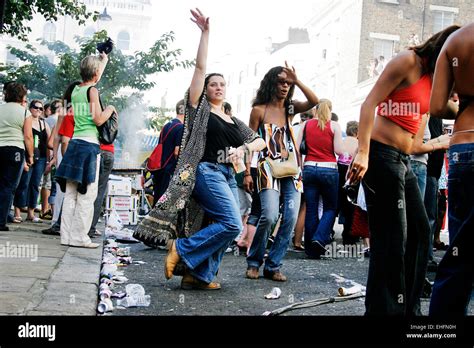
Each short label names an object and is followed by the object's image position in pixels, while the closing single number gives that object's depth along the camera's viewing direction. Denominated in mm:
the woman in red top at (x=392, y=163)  3602
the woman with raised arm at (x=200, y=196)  5031
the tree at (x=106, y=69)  6395
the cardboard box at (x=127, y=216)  10977
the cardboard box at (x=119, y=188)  10766
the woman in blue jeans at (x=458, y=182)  3045
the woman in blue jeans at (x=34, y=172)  9375
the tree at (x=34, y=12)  4916
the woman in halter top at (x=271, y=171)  5871
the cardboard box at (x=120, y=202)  10836
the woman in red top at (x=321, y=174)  7668
